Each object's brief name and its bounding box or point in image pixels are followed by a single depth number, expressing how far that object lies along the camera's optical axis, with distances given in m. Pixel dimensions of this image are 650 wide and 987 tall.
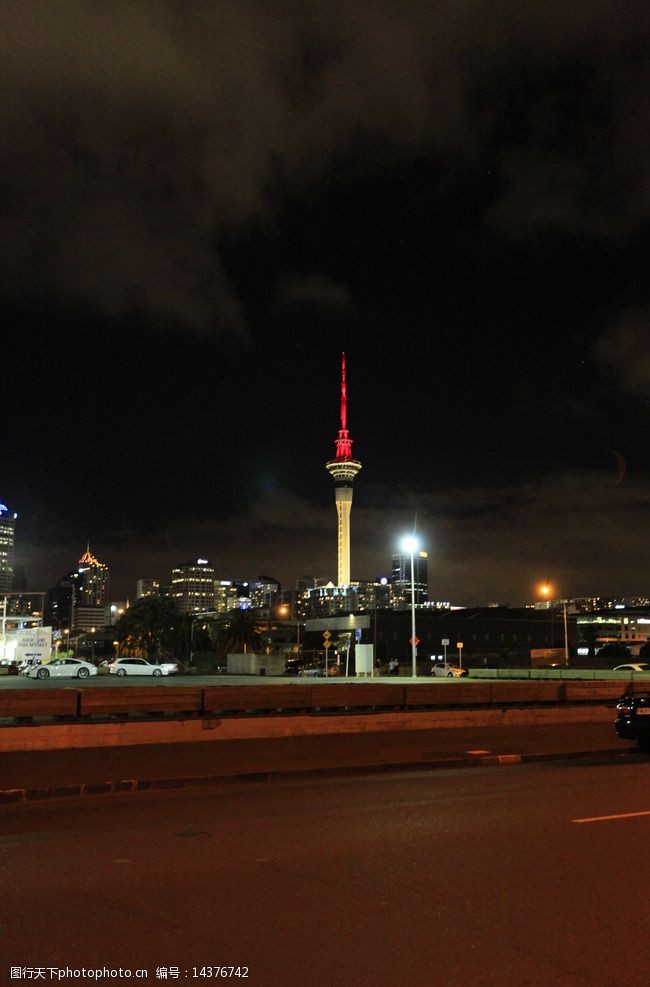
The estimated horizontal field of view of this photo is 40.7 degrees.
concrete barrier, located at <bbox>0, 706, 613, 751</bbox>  17.47
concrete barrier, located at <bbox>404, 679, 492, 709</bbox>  27.81
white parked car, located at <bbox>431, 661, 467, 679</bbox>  66.94
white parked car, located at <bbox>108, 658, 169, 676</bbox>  64.06
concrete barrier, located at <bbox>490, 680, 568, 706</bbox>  30.12
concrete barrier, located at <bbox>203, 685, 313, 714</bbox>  24.80
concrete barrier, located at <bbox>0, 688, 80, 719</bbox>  21.73
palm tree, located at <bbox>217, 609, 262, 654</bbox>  90.31
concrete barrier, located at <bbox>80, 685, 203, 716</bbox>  23.33
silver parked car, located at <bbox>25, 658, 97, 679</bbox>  56.81
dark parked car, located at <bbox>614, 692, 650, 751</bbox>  19.39
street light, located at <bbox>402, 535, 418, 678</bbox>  56.22
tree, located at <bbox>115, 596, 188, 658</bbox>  91.19
